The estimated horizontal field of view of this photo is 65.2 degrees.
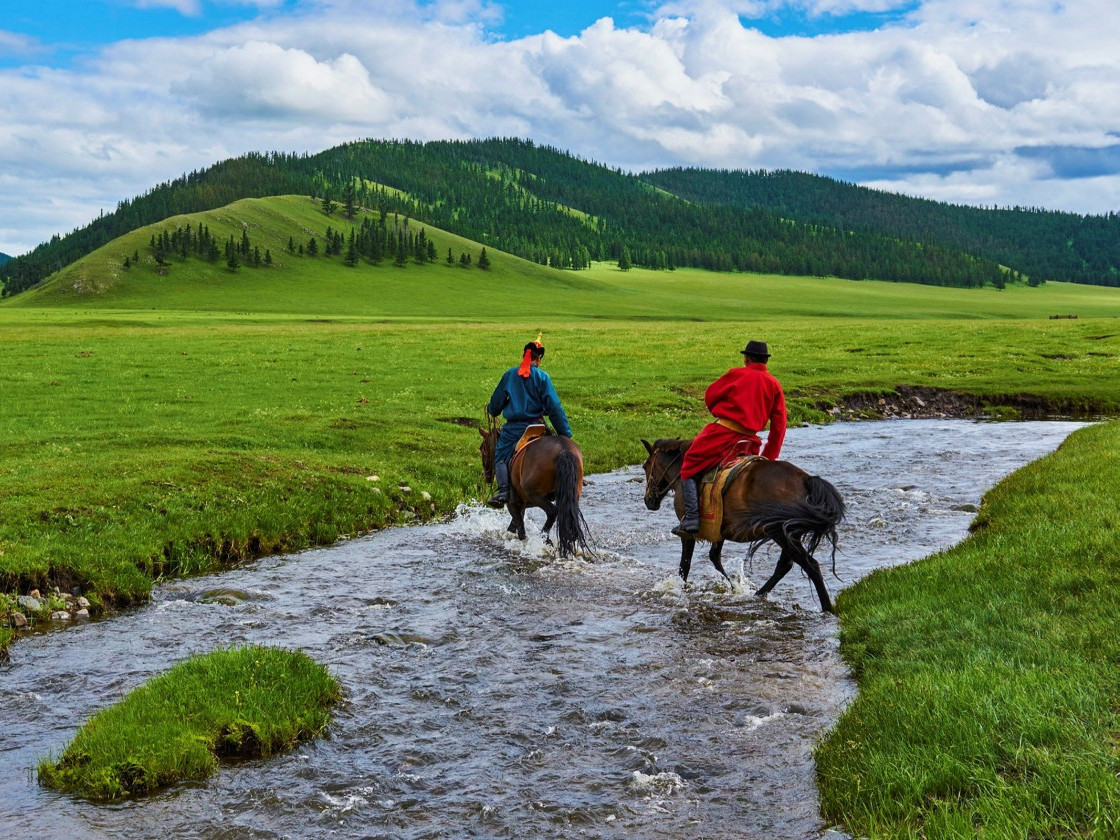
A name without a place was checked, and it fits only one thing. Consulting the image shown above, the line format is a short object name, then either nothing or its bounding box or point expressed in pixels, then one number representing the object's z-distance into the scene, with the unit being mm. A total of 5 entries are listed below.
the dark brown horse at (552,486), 14891
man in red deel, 13102
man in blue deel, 16109
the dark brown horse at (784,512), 11711
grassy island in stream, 7398
